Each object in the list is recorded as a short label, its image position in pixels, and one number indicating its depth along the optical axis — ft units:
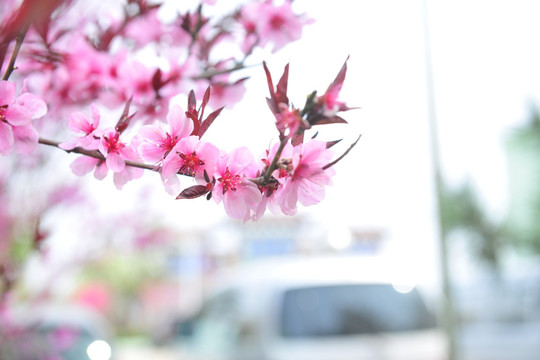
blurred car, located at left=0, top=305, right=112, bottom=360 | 5.34
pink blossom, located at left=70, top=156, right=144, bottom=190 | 2.57
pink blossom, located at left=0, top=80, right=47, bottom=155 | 2.46
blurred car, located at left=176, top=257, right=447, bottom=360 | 11.63
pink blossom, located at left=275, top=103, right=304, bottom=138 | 2.33
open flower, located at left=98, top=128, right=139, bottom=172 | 2.53
